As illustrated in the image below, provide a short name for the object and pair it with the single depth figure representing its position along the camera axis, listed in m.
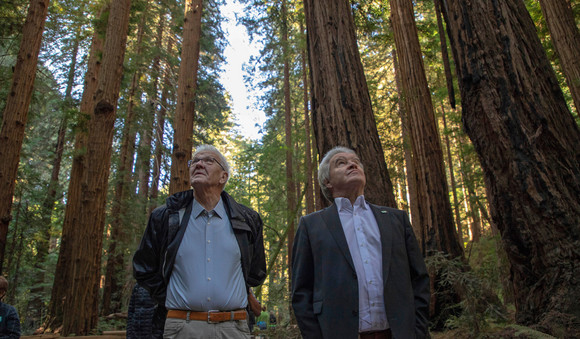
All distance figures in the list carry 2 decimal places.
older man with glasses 2.58
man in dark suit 2.15
